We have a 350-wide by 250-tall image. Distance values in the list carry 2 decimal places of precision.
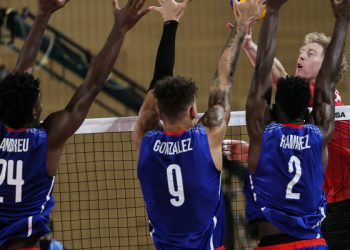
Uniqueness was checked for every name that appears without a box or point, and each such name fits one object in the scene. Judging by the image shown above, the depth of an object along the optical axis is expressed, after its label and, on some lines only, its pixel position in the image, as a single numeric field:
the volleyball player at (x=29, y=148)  9.63
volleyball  11.19
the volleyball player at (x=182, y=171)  9.69
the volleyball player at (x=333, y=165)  13.63
